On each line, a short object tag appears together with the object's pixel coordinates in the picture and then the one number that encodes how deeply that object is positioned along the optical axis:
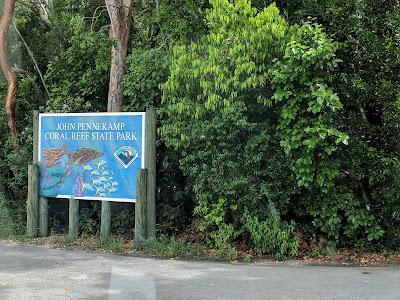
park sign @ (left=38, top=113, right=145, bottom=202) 9.25
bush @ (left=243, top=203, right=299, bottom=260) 8.45
